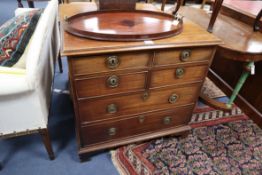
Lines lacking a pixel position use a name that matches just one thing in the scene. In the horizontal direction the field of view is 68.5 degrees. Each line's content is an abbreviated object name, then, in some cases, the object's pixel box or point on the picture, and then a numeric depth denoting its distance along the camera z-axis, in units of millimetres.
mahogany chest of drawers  898
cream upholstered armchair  914
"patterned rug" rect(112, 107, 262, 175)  1331
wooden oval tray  914
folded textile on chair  1117
